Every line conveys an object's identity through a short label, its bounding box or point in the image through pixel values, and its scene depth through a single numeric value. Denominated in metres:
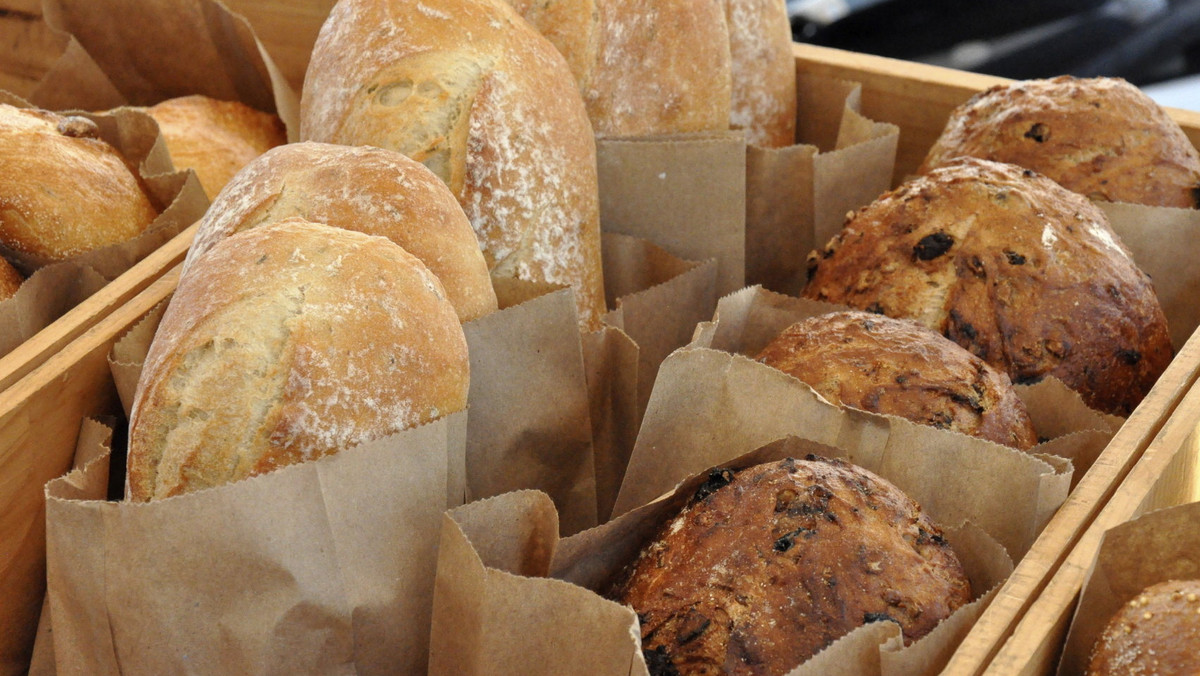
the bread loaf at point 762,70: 1.85
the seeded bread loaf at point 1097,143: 1.57
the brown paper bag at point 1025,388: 1.16
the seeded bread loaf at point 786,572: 0.91
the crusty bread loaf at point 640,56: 1.64
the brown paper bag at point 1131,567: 0.90
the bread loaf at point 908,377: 1.18
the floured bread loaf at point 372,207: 1.19
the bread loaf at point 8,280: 1.43
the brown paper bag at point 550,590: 0.88
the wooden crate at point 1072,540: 0.85
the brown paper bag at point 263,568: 0.92
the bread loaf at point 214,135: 1.84
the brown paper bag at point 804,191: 1.72
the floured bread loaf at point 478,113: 1.36
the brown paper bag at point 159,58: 2.01
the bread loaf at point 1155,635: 0.80
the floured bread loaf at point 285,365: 1.01
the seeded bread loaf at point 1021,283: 1.35
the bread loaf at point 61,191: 1.48
